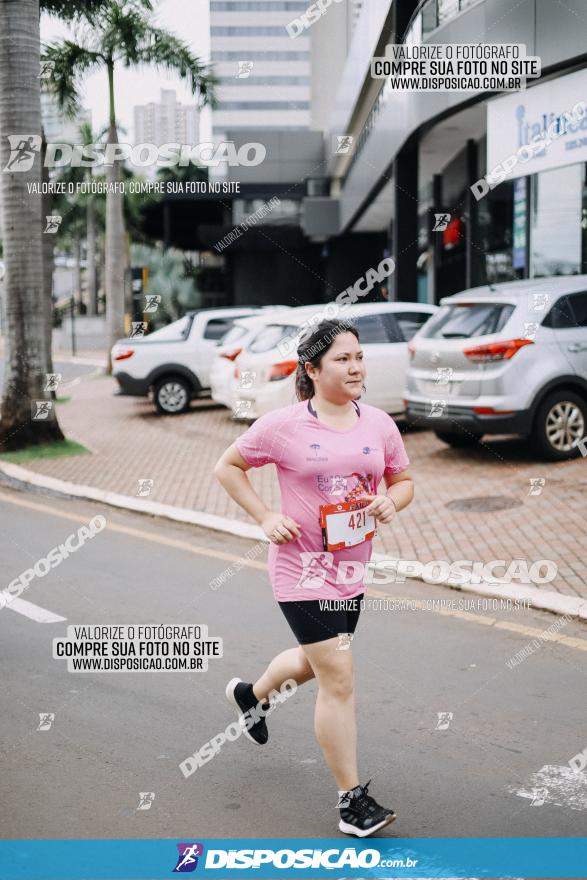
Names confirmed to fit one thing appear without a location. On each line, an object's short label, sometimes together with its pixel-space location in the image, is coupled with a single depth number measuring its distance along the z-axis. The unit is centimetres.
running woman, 388
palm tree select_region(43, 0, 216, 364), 2372
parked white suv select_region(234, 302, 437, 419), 1420
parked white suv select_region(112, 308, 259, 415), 1872
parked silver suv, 1127
